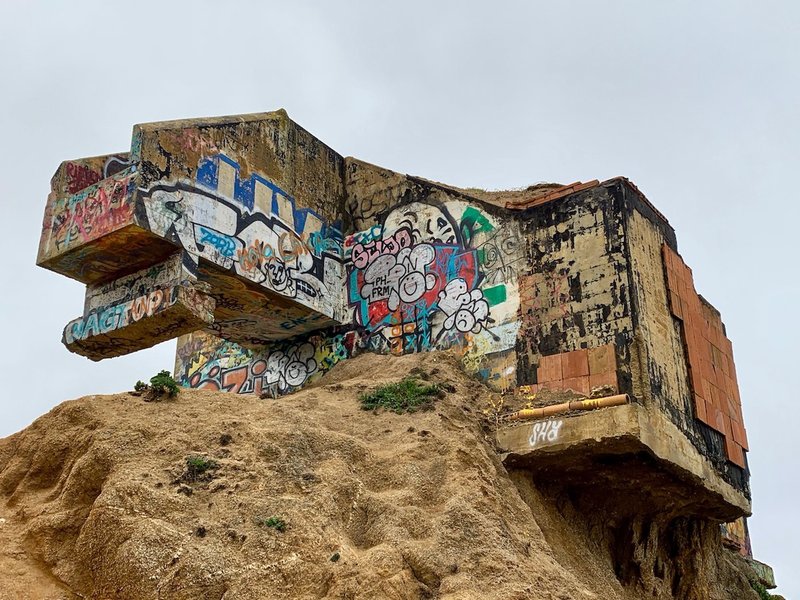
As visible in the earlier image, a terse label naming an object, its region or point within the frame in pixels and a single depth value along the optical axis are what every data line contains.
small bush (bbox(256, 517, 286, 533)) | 11.05
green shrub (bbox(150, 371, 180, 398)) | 13.70
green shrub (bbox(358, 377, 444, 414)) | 15.37
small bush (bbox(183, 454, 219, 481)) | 11.79
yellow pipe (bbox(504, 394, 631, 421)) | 14.49
